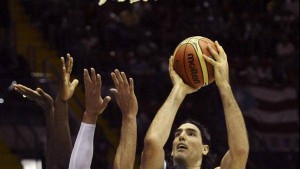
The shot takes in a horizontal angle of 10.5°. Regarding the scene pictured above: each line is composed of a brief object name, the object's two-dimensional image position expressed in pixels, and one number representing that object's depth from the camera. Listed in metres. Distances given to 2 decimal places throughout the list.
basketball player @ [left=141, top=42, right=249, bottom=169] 8.83
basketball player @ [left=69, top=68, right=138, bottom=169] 9.32
